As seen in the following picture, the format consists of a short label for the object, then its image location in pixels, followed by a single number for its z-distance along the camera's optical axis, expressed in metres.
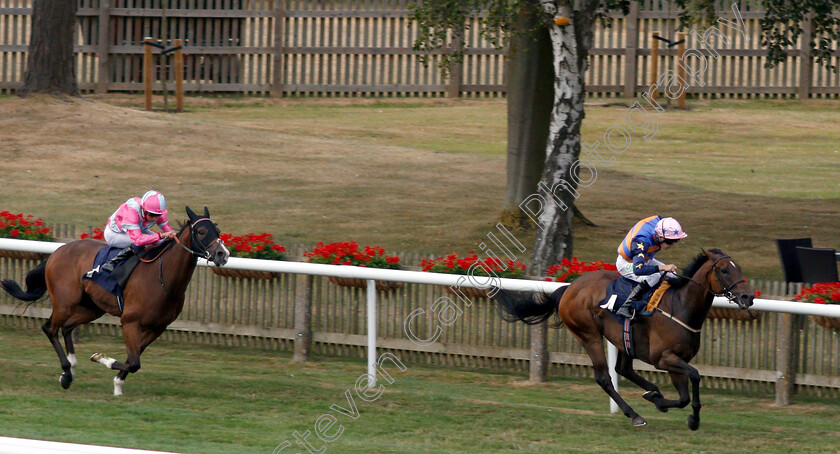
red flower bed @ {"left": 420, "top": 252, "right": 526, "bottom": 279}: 17.41
